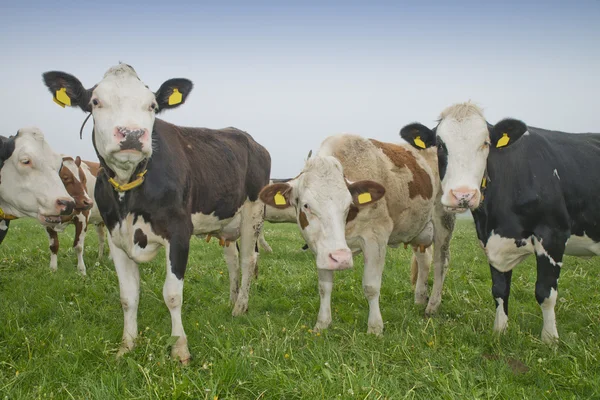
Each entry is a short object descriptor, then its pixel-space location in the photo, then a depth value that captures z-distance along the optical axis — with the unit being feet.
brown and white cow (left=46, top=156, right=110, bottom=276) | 28.99
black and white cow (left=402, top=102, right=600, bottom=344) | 17.04
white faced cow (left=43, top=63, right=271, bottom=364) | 14.66
